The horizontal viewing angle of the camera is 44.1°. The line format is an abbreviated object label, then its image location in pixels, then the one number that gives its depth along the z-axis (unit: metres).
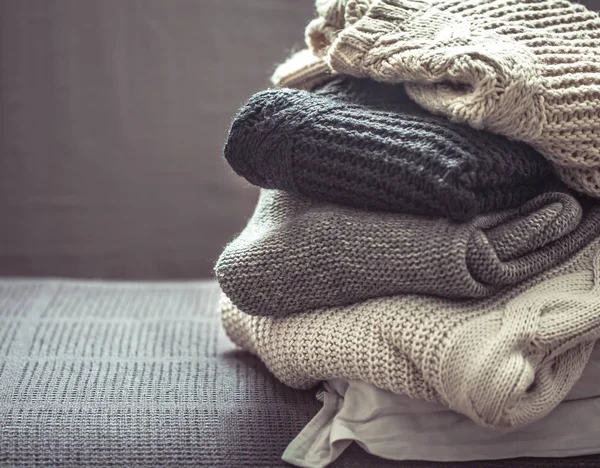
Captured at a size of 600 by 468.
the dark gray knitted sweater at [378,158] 0.56
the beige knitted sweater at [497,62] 0.56
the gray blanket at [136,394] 0.60
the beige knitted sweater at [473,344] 0.52
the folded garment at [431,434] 0.59
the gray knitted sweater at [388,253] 0.56
